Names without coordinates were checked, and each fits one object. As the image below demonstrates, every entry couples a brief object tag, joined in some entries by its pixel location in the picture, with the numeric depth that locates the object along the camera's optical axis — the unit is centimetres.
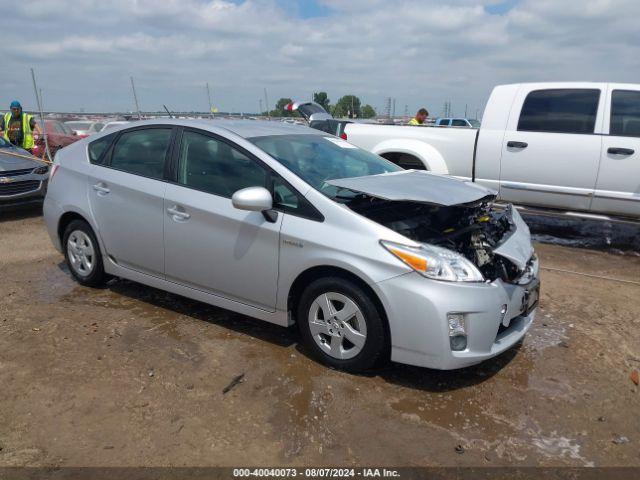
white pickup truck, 612
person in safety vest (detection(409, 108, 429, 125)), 1150
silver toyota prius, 315
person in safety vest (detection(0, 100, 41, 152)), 1073
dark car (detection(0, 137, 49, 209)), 820
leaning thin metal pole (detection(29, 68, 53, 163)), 1172
